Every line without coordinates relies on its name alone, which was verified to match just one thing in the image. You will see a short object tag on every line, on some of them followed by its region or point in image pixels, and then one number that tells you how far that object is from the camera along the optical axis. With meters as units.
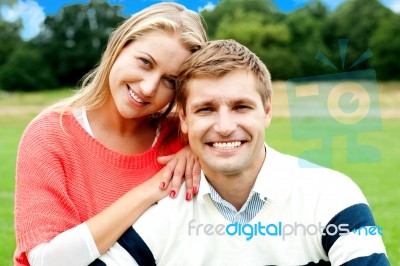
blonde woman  2.53
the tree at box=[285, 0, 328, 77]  30.67
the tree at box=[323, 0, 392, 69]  31.48
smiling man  2.43
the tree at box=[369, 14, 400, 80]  32.75
